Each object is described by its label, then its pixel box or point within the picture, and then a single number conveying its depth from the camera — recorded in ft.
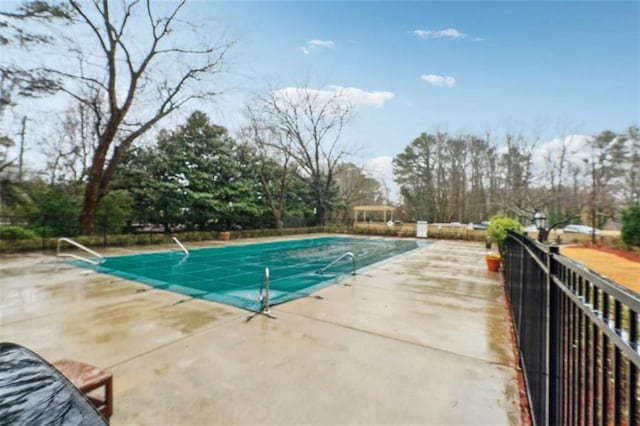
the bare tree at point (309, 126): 70.95
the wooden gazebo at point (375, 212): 85.61
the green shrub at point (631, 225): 34.71
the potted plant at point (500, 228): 22.84
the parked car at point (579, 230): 60.03
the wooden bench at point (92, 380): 6.39
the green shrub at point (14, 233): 33.42
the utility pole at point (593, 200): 49.93
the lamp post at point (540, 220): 17.77
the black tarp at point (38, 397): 3.14
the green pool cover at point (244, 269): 18.77
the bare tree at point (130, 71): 39.83
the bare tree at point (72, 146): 54.39
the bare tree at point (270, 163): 69.56
